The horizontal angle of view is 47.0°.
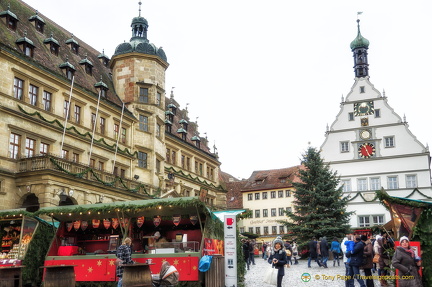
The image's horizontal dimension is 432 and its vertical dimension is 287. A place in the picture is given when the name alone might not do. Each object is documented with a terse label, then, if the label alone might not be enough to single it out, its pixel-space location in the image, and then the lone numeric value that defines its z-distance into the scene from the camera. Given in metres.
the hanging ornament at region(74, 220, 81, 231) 20.38
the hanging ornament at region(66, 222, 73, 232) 20.42
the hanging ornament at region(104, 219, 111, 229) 20.20
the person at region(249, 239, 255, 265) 31.23
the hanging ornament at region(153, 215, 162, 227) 19.73
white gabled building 47.69
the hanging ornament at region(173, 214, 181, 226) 19.38
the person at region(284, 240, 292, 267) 27.78
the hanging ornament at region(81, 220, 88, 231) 20.43
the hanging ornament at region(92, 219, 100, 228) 20.38
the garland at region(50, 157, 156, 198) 27.84
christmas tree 35.28
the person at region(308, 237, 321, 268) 27.69
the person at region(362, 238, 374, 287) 15.03
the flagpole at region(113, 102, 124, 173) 37.41
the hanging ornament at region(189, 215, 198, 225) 18.74
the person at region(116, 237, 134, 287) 14.66
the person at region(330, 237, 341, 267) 26.88
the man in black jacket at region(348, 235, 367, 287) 14.24
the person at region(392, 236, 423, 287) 10.56
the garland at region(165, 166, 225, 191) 45.44
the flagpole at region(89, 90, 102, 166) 33.67
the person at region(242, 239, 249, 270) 28.64
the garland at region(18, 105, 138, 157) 29.51
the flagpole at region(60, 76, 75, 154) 31.30
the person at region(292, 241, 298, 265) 31.73
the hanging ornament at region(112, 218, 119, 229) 20.19
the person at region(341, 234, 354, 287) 14.71
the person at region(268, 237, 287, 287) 14.36
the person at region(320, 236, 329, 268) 26.62
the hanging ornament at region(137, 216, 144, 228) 19.73
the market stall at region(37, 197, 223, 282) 17.27
